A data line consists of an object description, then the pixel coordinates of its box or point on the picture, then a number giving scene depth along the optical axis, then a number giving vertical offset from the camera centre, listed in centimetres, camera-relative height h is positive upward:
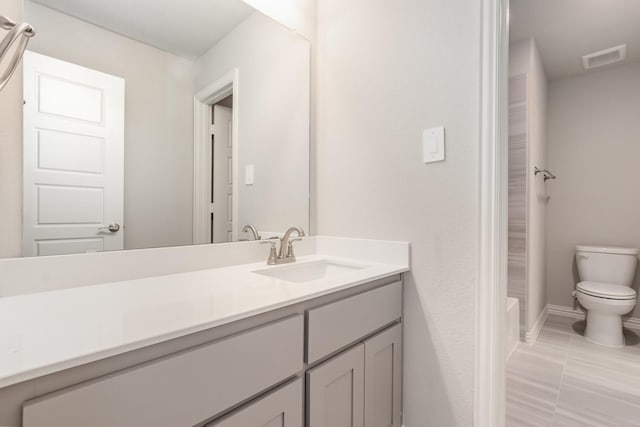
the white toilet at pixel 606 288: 226 -57
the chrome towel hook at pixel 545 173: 249 +35
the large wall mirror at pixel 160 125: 92 +32
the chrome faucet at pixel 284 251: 138 -18
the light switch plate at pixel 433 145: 121 +26
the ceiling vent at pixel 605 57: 247 +128
